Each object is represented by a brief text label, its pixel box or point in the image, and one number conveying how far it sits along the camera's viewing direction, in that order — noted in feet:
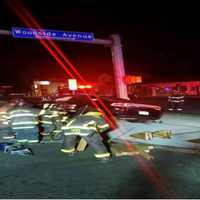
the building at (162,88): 108.31
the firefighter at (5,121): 28.50
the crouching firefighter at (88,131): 17.95
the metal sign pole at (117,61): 51.52
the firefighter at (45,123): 26.31
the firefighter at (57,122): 26.27
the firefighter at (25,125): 23.33
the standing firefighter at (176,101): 46.87
